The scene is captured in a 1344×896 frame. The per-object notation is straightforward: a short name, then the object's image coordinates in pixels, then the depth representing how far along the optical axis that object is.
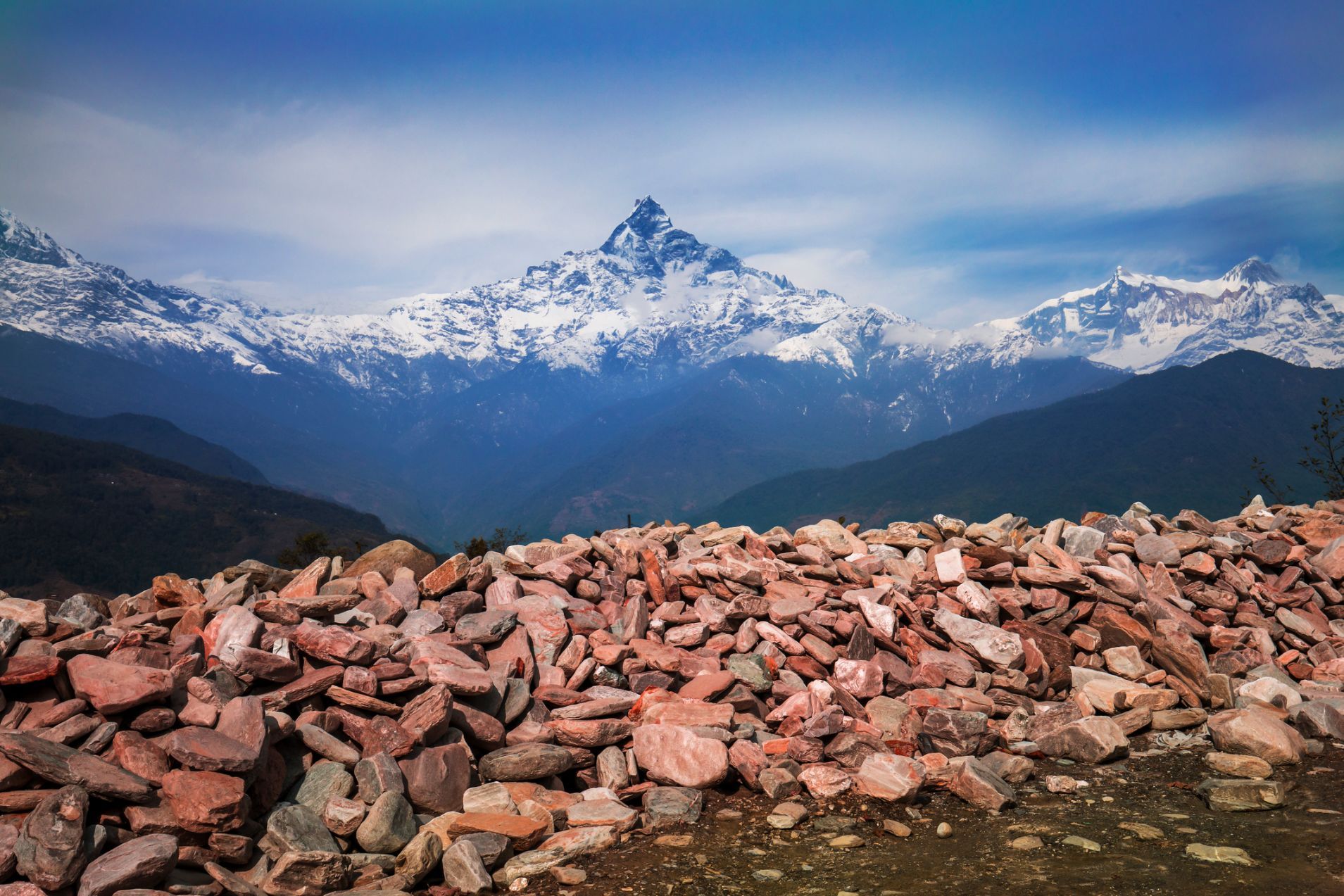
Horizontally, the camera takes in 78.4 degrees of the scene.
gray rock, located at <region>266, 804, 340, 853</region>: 8.20
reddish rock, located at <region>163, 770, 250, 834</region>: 7.94
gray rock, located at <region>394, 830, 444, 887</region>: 8.02
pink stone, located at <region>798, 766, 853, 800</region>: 9.88
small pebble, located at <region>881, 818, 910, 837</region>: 8.84
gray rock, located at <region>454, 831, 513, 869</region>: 8.27
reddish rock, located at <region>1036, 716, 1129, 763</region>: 11.00
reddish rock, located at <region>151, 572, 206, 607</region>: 12.84
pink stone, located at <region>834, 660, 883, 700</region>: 12.42
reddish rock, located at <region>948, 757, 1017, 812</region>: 9.48
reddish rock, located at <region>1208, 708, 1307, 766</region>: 10.68
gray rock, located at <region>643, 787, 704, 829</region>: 9.34
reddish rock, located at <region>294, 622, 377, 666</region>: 10.41
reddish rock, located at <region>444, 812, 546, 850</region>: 8.59
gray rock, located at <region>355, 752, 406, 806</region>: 9.00
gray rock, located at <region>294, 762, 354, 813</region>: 9.00
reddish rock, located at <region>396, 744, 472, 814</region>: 9.27
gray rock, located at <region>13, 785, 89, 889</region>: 7.23
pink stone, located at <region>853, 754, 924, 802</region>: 9.58
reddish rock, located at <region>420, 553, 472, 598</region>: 13.37
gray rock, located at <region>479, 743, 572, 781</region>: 9.92
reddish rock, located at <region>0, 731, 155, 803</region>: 7.89
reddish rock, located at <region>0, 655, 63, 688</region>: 9.22
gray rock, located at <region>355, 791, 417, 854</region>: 8.43
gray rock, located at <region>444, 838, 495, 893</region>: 7.99
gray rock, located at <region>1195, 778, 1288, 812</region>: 9.28
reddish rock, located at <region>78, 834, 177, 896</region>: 7.18
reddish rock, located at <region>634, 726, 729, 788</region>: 10.04
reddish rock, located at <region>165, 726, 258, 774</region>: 8.19
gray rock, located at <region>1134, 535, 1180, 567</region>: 16.48
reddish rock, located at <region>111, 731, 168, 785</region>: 8.30
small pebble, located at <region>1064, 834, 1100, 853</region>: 8.34
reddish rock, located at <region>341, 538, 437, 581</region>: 14.60
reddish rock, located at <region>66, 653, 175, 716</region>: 8.91
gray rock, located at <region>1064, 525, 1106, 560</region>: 17.28
